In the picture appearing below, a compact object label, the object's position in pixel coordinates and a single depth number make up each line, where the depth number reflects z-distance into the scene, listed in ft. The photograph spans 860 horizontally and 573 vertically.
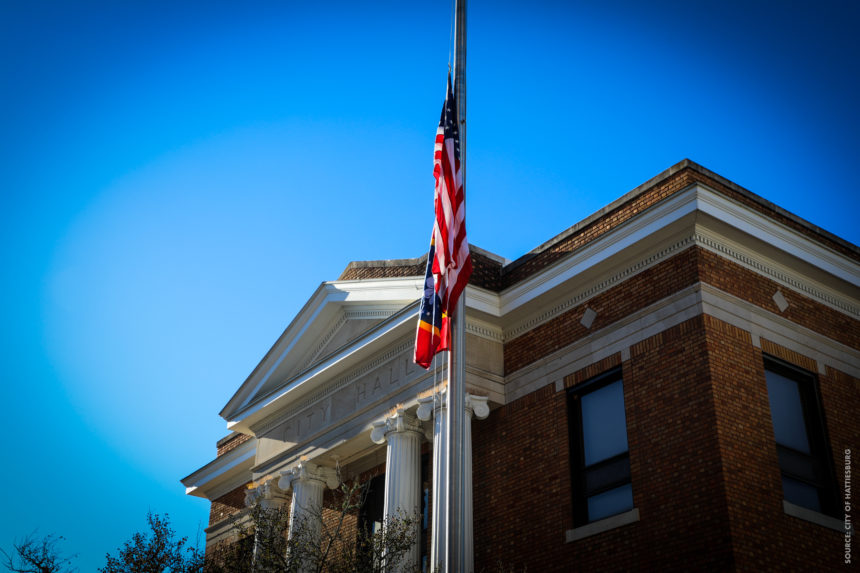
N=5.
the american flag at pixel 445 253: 43.06
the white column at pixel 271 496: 70.74
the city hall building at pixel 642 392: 46.42
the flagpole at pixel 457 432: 37.60
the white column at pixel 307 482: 66.33
